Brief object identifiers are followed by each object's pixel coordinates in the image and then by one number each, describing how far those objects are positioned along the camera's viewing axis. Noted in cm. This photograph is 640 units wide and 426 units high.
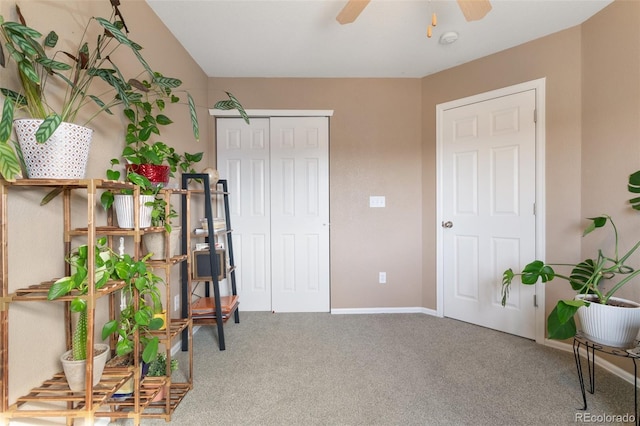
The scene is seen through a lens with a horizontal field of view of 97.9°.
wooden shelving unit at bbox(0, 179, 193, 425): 93
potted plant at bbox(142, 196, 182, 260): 145
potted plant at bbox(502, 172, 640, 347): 140
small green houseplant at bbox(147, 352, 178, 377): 150
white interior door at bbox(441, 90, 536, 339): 224
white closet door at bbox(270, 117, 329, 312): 282
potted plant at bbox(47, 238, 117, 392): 93
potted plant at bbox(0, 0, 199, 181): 82
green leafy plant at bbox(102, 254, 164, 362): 109
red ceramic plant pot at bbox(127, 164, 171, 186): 151
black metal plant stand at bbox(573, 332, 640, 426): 129
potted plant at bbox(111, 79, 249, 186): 146
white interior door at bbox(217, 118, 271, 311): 282
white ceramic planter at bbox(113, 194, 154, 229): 130
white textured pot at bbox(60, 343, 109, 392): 100
